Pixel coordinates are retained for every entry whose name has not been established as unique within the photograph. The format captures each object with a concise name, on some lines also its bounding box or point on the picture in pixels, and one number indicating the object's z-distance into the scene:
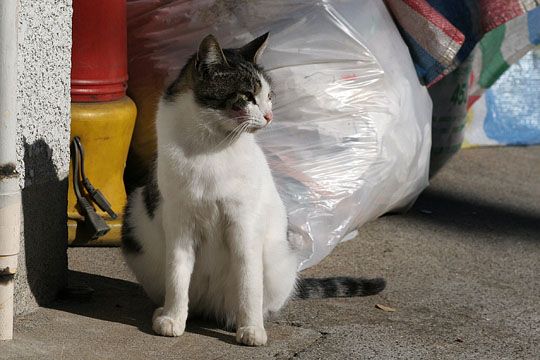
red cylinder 8.08
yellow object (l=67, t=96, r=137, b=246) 8.00
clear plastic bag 8.17
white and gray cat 6.05
